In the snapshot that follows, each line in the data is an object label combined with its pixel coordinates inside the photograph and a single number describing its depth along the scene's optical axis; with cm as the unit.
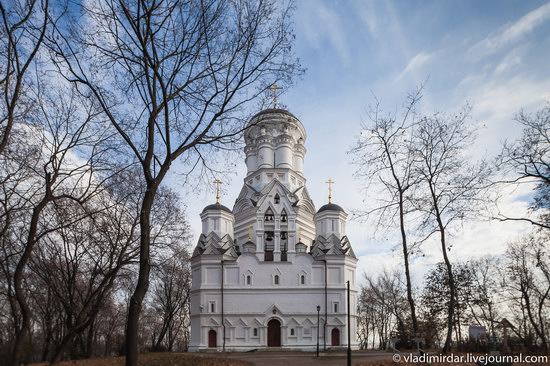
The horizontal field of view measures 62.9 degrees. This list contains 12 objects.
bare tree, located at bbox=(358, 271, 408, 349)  5372
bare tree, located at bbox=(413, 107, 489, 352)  1770
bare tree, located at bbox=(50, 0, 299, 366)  1137
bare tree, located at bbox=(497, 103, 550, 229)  1748
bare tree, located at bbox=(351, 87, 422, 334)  1706
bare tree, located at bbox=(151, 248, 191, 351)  4012
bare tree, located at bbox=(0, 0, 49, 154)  1204
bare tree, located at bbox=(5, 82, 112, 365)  1391
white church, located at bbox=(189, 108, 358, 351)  4078
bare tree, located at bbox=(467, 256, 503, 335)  2628
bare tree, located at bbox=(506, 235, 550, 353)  2983
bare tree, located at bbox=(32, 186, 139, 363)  2103
